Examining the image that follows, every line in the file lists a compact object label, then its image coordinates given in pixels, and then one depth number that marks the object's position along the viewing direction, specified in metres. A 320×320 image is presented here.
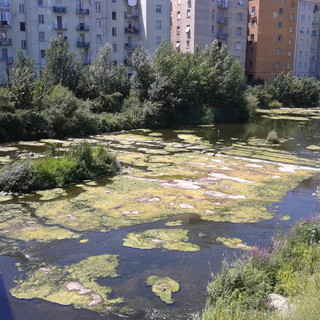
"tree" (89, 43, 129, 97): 34.25
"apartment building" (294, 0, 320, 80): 72.31
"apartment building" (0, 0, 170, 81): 47.38
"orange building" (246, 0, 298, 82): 67.94
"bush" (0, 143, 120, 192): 14.11
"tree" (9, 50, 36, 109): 26.58
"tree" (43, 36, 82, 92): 31.73
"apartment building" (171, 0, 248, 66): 61.06
